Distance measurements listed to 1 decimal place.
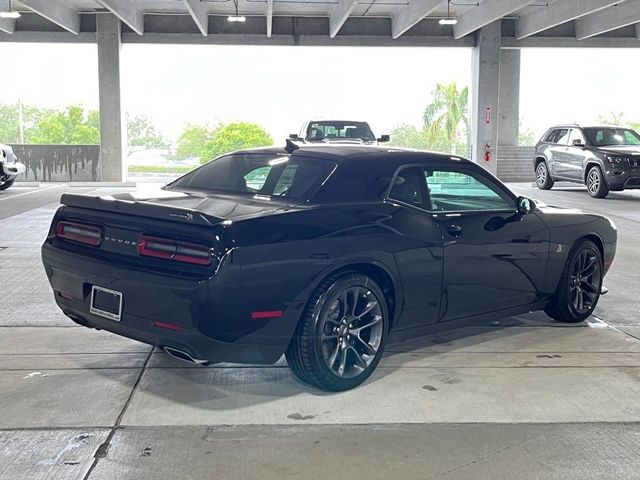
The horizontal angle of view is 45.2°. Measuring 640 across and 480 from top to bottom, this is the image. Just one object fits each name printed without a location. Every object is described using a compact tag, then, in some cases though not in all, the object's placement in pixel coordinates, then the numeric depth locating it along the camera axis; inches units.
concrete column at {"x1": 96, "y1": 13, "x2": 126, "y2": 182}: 951.6
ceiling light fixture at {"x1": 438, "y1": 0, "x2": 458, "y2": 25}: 844.7
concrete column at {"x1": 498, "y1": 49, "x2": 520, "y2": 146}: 1084.5
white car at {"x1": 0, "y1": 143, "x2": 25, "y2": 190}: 708.0
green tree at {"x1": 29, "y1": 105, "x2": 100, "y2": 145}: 1460.4
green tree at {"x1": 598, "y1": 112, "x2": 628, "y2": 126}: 1680.2
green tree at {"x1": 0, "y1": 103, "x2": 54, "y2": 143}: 1615.7
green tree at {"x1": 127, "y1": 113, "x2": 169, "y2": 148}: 1427.2
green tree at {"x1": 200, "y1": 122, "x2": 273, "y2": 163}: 1457.9
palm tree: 1309.1
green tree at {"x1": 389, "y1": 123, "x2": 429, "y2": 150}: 1427.2
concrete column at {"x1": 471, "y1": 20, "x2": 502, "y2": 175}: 999.6
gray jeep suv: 661.9
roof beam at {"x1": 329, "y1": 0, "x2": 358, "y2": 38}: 781.3
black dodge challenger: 155.3
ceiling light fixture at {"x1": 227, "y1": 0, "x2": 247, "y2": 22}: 845.5
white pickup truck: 616.1
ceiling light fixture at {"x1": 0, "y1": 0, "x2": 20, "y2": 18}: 785.6
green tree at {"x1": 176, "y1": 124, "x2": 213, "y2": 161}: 1525.6
